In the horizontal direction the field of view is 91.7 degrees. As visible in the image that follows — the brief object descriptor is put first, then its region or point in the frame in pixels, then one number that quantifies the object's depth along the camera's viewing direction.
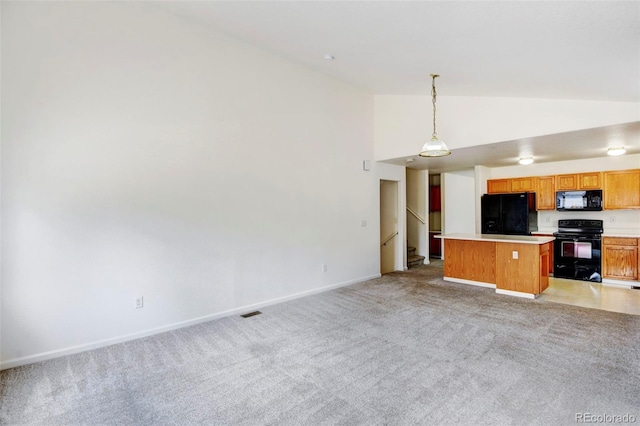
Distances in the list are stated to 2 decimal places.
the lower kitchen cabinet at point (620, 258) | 5.38
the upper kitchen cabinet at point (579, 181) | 5.92
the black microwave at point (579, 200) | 5.88
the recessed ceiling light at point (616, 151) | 5.03
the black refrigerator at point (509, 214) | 6.58
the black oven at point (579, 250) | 5.71
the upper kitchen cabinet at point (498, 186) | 7.09
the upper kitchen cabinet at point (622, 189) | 5.54
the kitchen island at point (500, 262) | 4.77
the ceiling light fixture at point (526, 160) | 6.16
